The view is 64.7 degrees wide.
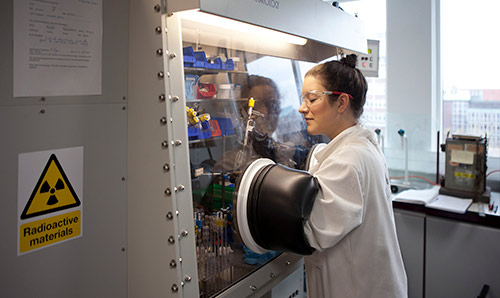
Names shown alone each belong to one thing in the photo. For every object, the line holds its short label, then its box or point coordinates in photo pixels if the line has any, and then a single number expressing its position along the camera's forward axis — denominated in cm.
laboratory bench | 244
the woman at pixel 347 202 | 132
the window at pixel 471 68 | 315
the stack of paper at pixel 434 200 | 256
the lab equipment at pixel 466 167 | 270
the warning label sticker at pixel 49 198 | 106
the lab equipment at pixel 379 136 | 327
